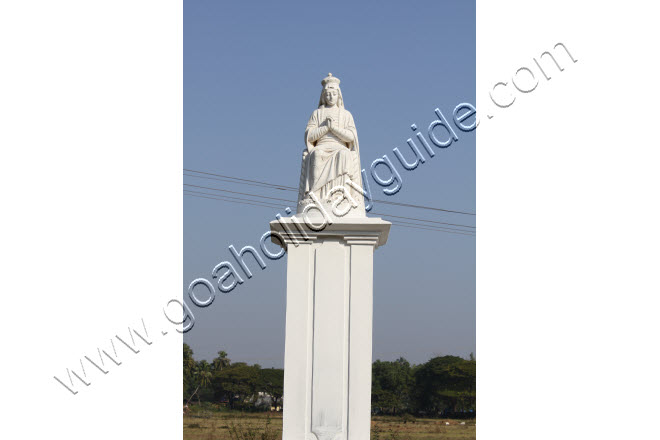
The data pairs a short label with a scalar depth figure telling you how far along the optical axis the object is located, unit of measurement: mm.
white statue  9312
